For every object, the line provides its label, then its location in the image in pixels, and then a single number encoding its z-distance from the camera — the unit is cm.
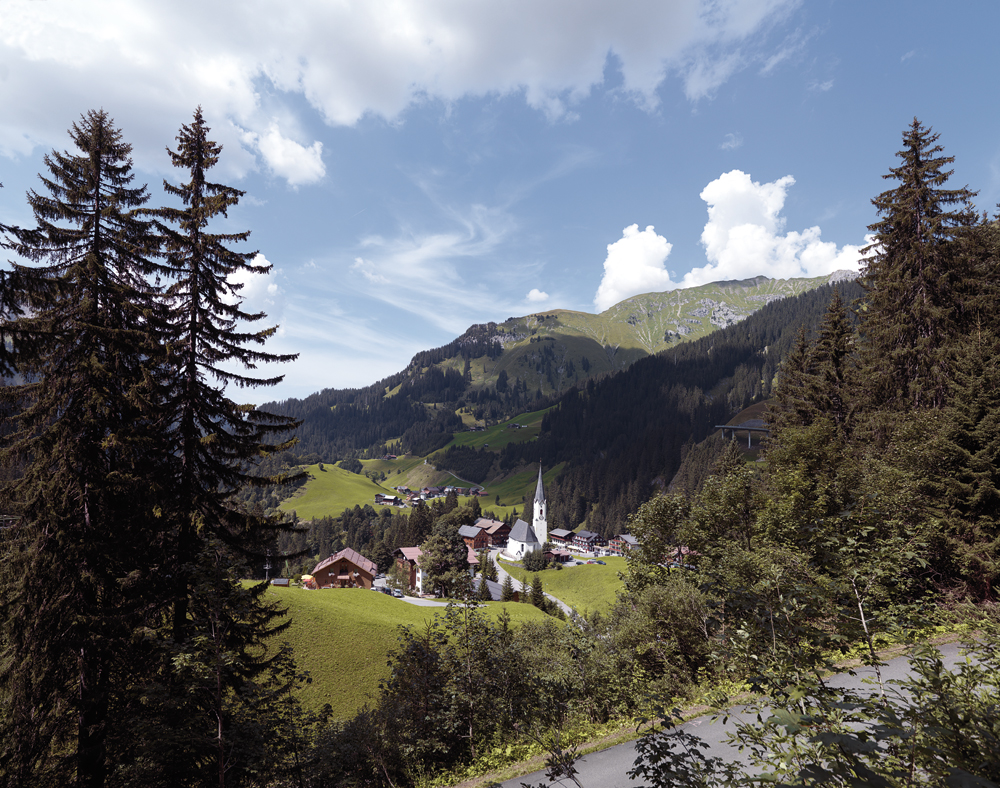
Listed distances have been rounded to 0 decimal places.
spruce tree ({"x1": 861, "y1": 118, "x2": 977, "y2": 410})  2245
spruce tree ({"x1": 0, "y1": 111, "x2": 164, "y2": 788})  1104
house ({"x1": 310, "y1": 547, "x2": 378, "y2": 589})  7612
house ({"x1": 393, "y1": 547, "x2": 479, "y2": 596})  8231
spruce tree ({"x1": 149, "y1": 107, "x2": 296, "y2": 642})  1352
